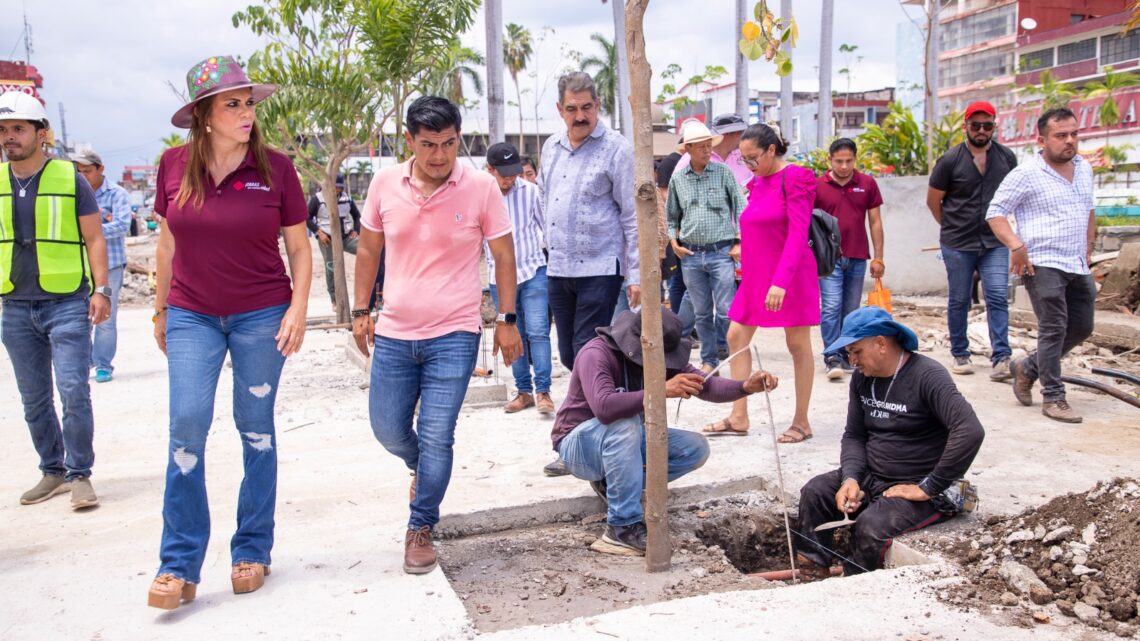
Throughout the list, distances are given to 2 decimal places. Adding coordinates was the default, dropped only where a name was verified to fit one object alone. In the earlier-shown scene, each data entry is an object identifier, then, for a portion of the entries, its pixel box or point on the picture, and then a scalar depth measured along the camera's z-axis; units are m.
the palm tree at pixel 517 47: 52.56
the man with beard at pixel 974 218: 7.23
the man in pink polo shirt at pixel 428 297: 3.91
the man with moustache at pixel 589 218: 5.30
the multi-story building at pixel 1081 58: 38.62
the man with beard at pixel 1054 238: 6.00
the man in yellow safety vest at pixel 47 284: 4.88
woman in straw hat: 3.57
